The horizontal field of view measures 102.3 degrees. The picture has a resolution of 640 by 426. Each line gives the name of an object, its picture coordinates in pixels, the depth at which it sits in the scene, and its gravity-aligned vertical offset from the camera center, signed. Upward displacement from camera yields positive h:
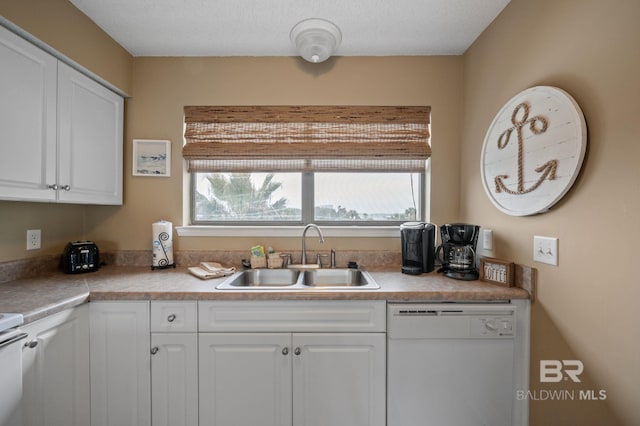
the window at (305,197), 2.05 +0.12
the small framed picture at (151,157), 1.90 +0.41
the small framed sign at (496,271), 1.38 -0.32
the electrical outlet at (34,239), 1.55 -0.16
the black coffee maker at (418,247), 1.66 -0.22
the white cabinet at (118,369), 1.31 -0.80
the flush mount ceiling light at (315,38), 1.52 +1.09
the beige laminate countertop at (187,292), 1.22 -0.40
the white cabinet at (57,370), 1.06 -0.71
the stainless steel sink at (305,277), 1.78 -0.45
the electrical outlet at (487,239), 1.58 -0.16
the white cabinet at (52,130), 1.18 +0.45
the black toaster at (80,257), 1.63 -0.30
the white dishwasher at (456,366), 1.32 -0.78
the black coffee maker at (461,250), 1.55 -0.23
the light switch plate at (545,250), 1.17 -0.17
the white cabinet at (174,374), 1.31 -0.82
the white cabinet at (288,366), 1.31 -0.78
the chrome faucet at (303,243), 1.81 -0.22
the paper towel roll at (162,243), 1.79 -0.22
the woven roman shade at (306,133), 1.91 +0.60
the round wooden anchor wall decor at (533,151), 1.07 +0.30
